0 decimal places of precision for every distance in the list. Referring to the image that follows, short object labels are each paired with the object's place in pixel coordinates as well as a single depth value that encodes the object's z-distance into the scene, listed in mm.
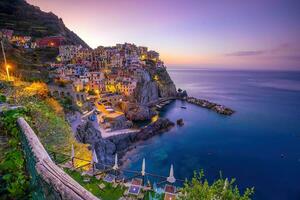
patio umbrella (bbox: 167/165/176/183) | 8325
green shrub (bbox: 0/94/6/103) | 9758
